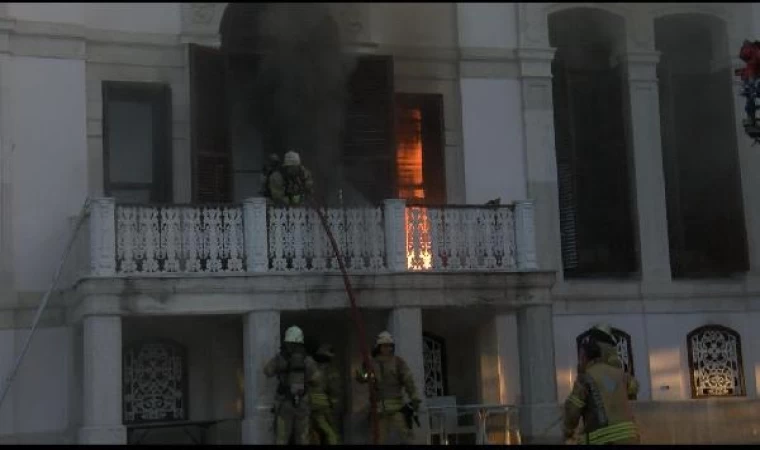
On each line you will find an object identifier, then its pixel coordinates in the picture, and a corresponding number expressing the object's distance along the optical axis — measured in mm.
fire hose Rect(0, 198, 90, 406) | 13961
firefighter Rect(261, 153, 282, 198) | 14609
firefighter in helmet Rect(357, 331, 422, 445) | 13075
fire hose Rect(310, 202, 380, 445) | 12977
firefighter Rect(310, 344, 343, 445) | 13293
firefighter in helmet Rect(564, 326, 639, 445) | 8930
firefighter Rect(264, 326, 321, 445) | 13086
